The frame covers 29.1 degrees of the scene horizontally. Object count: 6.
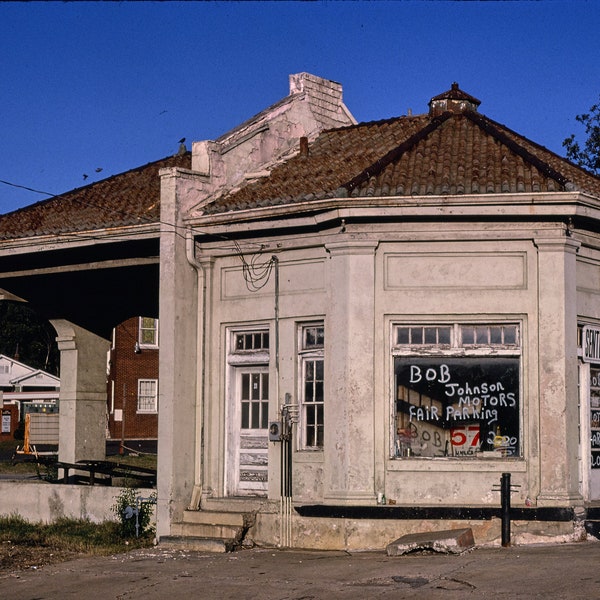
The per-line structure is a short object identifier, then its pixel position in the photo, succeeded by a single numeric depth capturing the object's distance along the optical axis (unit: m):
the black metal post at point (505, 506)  14.44
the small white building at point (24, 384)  57.22
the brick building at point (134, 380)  52.06
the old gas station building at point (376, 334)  15.29
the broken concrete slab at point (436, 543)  14.12
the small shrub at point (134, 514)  17.09
